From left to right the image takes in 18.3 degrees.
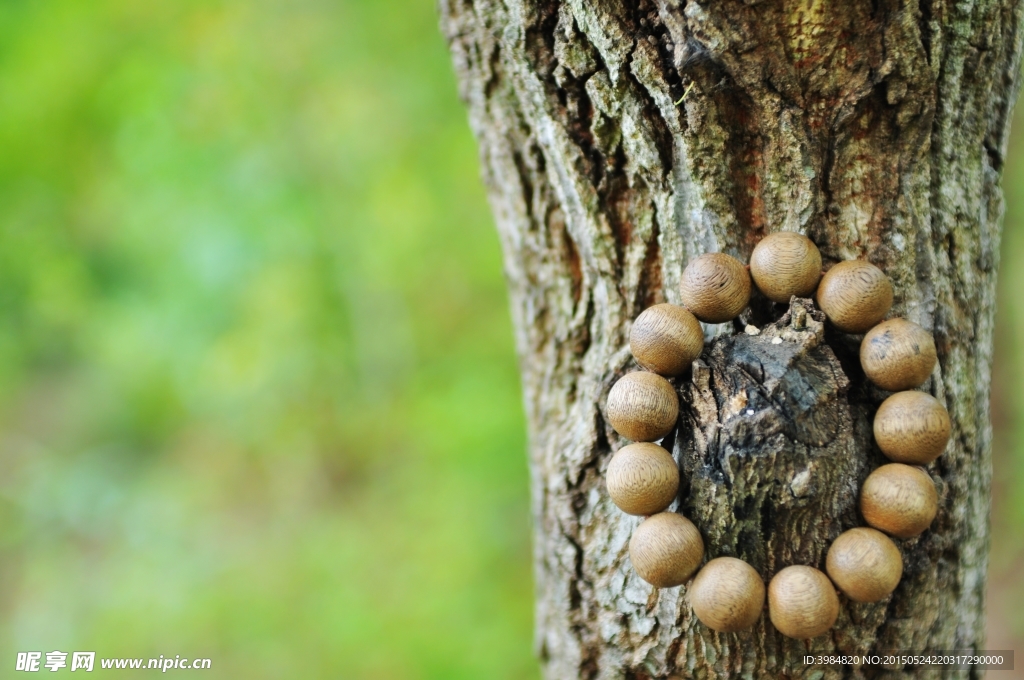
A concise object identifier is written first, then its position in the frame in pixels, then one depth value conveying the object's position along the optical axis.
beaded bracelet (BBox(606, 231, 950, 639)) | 0.87
